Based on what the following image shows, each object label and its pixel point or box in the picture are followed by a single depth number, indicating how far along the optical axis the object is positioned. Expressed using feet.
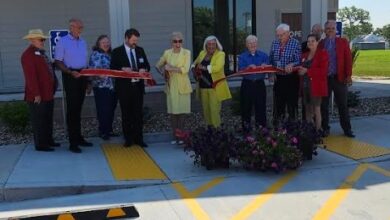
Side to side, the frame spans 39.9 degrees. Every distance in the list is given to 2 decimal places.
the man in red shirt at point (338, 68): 28.63
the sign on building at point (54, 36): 28.99
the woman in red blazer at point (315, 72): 27.71
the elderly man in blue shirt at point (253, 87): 28.48
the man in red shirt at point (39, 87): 26.09
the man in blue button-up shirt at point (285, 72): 28.19
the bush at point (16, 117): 31.60
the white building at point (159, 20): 43.65
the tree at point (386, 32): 354.60
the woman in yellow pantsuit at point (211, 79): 27.76
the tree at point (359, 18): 422.41
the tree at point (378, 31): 416.07
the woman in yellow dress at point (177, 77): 27.84
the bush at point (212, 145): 22.97
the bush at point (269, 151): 22.36
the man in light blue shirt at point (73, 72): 27.14
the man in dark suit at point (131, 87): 27.48
